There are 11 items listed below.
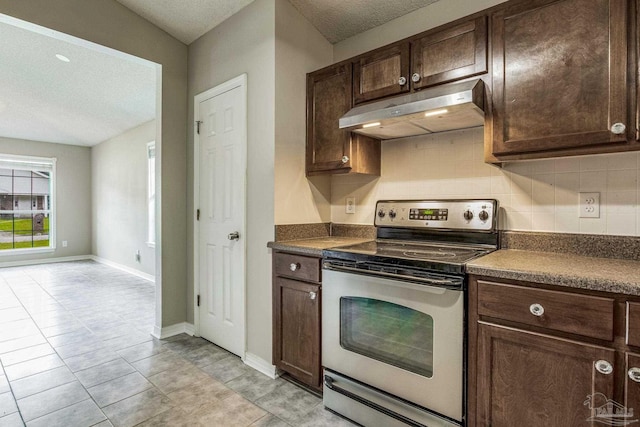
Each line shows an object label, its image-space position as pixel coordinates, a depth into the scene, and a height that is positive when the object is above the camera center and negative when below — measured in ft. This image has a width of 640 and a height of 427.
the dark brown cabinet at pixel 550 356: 3.70 -1.81
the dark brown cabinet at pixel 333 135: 7.46 +1.81
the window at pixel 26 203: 20.94 +0.55
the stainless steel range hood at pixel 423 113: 5.30 +1.75
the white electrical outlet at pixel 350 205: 8.66 +0.16
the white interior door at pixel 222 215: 8.41 -0.10
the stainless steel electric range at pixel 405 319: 4.84 -1.81
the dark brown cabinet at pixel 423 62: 5.67 +2.88
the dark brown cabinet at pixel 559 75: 4.49 +2.02
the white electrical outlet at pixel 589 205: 5.44 +0.10
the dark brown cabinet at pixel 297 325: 6.65 -2.44
